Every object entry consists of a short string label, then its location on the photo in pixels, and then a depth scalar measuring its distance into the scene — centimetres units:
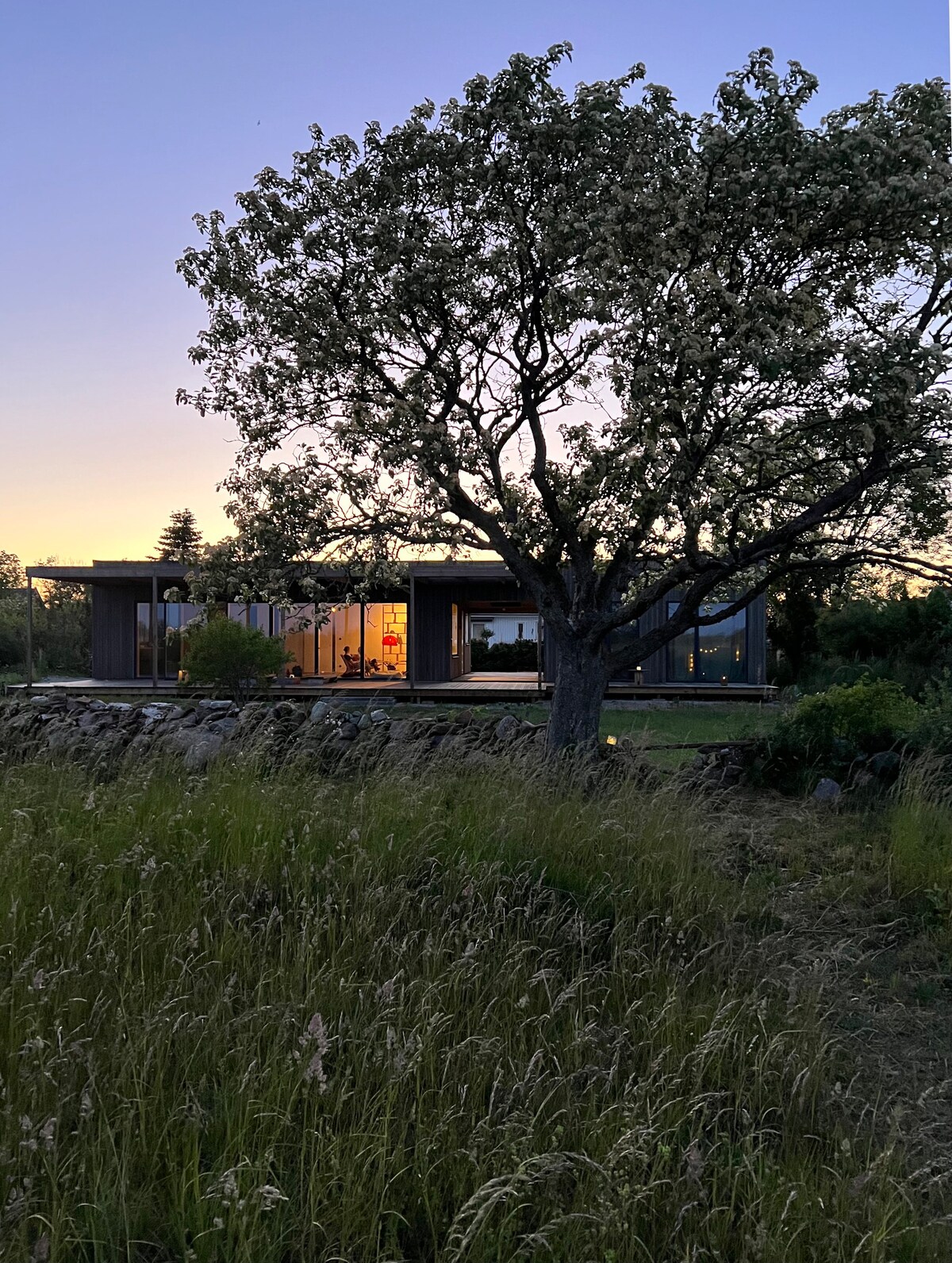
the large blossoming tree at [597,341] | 638
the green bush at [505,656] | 2970
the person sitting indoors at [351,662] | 2469
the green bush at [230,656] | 1759
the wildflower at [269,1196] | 144
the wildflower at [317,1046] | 187
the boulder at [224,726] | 843
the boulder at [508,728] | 895
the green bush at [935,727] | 716
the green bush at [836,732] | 782
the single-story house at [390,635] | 2144
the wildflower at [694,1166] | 180
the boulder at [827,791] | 724
